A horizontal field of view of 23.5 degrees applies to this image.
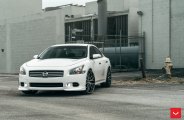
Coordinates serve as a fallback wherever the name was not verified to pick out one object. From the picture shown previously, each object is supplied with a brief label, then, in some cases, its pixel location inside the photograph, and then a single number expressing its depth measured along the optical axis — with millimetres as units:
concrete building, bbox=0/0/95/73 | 35719
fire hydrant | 21038
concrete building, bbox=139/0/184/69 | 31531
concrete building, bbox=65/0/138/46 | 44906
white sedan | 11977
